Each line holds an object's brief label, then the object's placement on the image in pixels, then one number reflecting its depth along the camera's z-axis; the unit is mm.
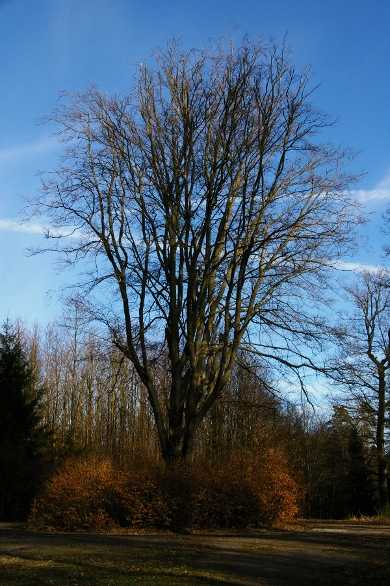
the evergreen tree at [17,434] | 30906
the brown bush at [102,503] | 16750
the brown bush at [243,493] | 17250
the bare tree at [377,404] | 37469
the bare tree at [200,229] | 20047
